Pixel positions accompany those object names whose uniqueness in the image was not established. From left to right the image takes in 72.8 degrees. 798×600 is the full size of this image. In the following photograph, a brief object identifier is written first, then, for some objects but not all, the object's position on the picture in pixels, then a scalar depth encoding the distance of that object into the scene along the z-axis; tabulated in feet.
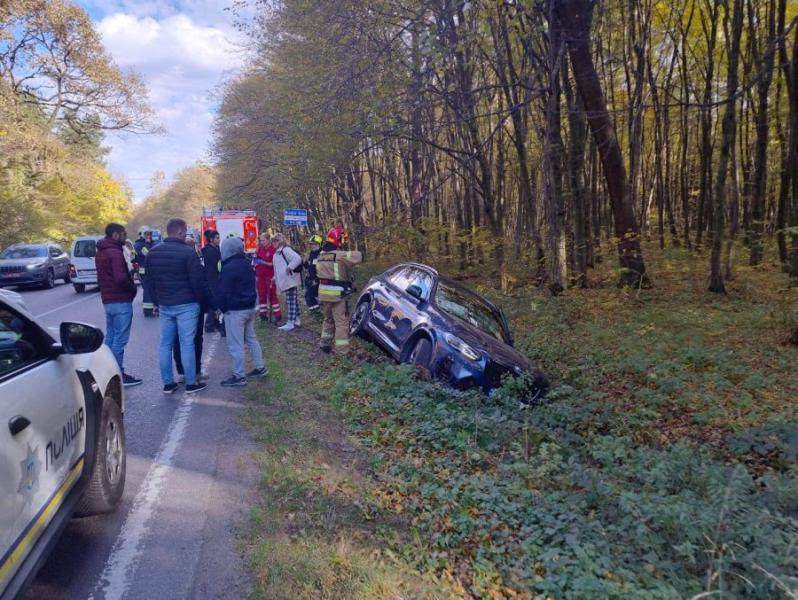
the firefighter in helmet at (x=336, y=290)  28.43
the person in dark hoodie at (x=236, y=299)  22.48
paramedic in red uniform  38.17
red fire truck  75.31
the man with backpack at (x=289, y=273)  35.06
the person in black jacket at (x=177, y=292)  21.03
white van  62.08
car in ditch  21.59
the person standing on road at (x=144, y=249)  40.81
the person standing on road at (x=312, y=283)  40.74
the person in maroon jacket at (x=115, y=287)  22.67
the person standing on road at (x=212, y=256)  34.04
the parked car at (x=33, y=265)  68.95
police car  7.66
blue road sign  65.10
